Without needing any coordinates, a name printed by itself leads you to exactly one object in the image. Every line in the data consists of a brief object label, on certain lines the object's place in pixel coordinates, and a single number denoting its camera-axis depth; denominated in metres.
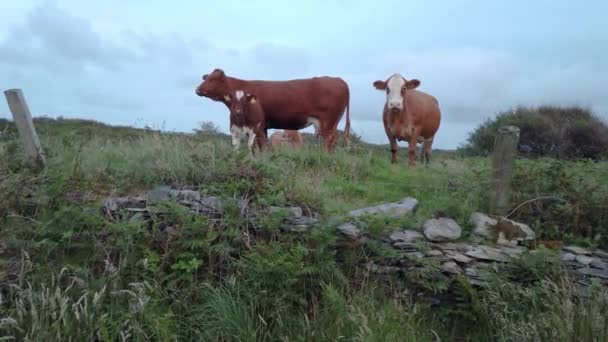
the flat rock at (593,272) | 5.18
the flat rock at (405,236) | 5.64
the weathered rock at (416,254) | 5.41
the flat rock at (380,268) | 5.43
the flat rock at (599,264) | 5.28
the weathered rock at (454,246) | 5.59
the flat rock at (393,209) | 6.16
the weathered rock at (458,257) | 5.41
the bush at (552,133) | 18.73
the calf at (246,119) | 11.12
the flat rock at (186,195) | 6.05
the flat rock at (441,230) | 5.75
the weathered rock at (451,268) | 5.34
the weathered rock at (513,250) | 5.44
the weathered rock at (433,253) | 5.49
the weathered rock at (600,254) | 5.48
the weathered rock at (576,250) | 5.50
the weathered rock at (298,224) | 5.62
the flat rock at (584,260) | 5.31
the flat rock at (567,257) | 5.34
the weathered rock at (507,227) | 5.80
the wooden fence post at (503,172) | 6.20
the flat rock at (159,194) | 5.91
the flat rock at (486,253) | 5.41
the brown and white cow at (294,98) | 12.04
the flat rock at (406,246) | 5.55
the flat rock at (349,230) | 5.55
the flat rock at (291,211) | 5.73
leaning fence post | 6.71
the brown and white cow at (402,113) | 11.30
